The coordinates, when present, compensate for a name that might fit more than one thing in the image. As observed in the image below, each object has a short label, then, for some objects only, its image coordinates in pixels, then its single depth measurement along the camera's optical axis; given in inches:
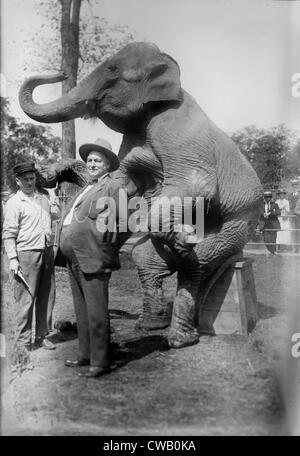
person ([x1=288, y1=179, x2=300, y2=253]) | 309.0
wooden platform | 145.2
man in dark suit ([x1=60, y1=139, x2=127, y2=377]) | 110.7
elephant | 135.8
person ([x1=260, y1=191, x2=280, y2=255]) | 334.3
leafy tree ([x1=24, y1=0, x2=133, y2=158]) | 200.1
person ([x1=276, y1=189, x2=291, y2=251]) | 335.3
